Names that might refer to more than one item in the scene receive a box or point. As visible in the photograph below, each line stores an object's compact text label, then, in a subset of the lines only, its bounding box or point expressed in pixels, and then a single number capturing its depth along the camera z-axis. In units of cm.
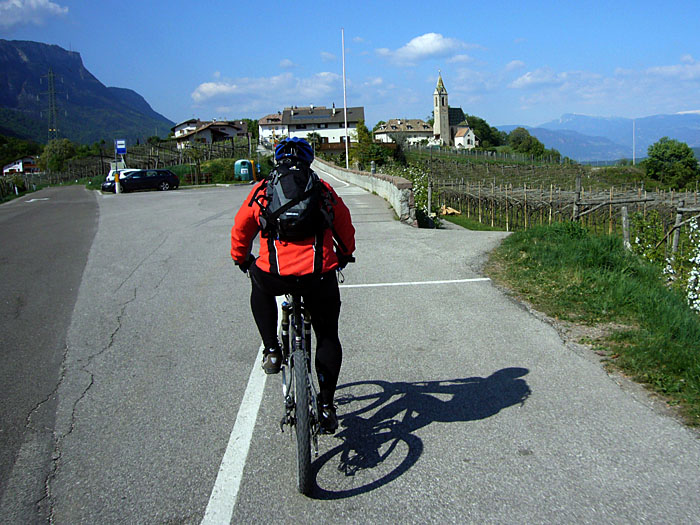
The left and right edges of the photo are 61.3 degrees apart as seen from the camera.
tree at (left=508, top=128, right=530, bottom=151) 17198
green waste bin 4697
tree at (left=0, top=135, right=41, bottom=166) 13738
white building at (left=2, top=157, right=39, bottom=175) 12458
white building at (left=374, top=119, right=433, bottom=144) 16602
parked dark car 3512
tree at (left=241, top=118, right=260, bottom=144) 16512
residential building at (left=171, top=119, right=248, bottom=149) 9596
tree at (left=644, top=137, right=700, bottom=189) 11156
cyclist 330
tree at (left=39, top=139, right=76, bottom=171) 9919
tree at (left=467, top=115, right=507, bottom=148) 19125
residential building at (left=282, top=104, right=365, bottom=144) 13350
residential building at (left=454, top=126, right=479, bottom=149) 17212
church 17238
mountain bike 305
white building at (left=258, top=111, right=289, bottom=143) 14877
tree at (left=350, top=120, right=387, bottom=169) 6601
